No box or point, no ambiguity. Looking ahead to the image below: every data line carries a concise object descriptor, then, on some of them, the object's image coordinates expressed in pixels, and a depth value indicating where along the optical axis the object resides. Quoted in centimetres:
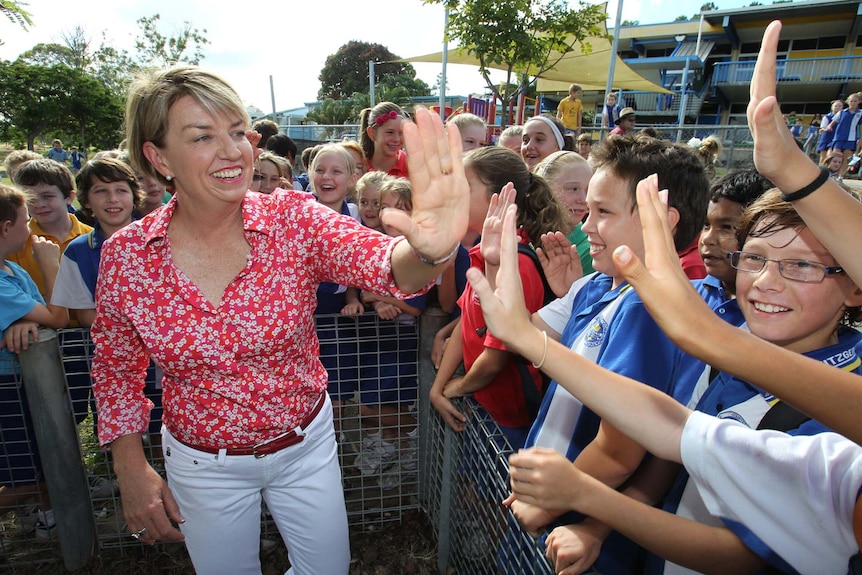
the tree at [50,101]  2234
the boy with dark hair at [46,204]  313
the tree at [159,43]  3506
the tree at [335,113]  3262
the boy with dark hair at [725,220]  211
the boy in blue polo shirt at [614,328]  130
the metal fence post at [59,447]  225
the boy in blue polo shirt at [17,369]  228
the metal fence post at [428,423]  226
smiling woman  157
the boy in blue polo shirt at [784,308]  125
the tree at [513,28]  1250
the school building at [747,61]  2759
